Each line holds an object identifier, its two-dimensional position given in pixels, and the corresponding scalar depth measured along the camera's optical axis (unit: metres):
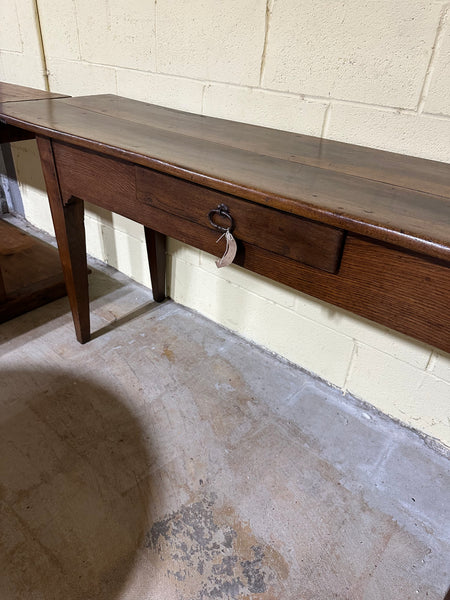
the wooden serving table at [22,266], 1.53
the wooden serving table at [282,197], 0.64
